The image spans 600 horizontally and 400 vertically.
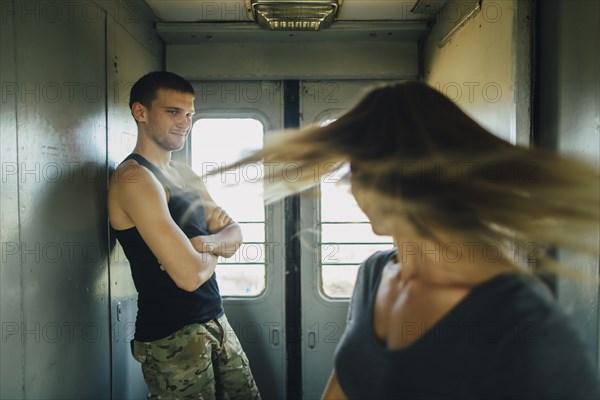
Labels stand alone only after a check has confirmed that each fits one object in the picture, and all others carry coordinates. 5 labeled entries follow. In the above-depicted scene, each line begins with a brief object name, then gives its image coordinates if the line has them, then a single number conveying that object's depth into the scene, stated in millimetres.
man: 2141
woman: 825
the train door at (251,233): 3361
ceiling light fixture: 2736
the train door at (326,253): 3377
